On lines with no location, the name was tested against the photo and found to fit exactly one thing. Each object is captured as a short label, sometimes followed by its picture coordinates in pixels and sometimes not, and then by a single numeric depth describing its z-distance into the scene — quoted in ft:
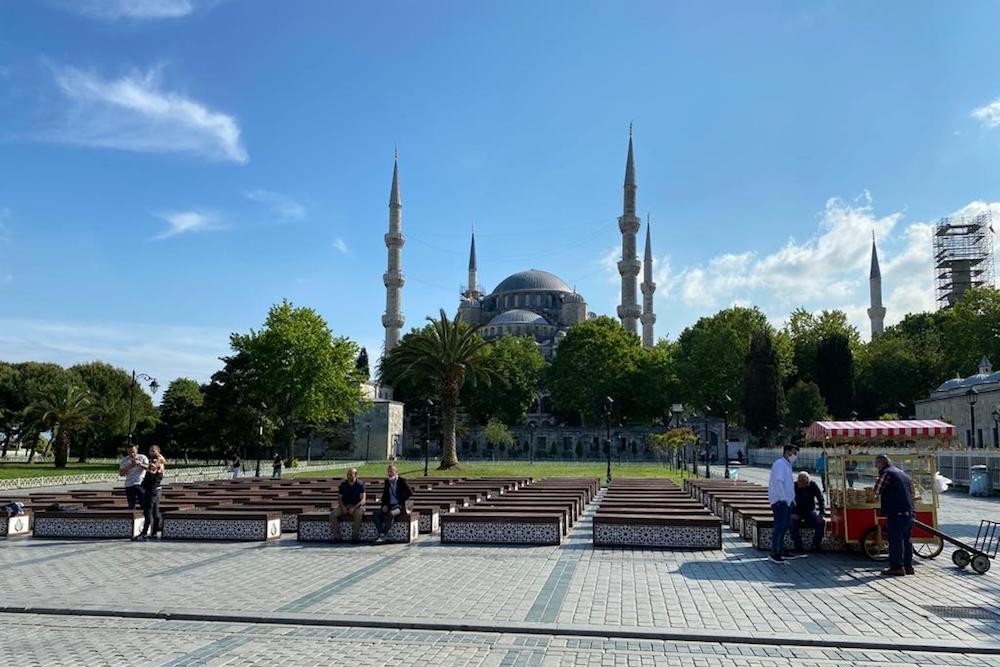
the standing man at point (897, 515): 31.45
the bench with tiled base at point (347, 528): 41.63
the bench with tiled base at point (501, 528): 40.34
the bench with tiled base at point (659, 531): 38.63
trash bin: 78.69
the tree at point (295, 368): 145.79
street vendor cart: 35.14
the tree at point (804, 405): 190.90
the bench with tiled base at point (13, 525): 44.91
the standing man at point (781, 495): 34.73
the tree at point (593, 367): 215.51
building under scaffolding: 252.83
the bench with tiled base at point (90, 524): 43.52
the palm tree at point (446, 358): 121.80
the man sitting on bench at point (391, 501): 41.01
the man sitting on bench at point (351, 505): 41.24
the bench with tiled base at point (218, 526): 42.47
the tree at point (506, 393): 226.17
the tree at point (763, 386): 189.88
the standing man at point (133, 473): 43.91
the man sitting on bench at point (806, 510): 36.73
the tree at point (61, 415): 139.03
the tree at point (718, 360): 209.97
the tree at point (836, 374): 204.64
